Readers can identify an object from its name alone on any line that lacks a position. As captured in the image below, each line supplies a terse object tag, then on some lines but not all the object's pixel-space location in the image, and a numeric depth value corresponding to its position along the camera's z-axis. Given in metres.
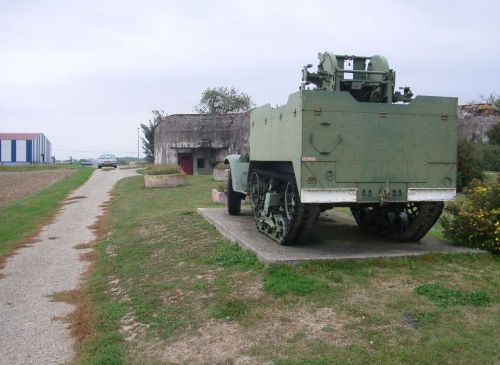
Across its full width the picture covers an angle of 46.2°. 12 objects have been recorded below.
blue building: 87.19
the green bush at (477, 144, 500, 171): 25.36
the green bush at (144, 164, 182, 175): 25.22
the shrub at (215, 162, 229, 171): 25.97
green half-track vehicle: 6.97
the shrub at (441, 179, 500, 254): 7.76
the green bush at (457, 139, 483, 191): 21.80
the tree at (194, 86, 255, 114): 60.06
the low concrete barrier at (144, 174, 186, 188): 24.84
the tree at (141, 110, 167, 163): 62.88
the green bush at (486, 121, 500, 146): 27.45
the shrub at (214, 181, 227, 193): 16.64
